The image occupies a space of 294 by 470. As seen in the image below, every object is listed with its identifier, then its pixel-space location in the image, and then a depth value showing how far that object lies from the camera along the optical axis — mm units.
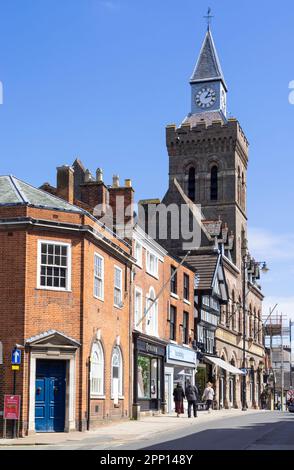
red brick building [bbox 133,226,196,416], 36062
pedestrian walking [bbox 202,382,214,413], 41094
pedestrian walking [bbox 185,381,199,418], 36009
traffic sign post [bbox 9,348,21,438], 25375
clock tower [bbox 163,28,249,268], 78375
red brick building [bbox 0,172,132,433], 26312
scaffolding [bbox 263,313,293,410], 102125
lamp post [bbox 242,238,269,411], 55750
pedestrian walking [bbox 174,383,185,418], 37500
